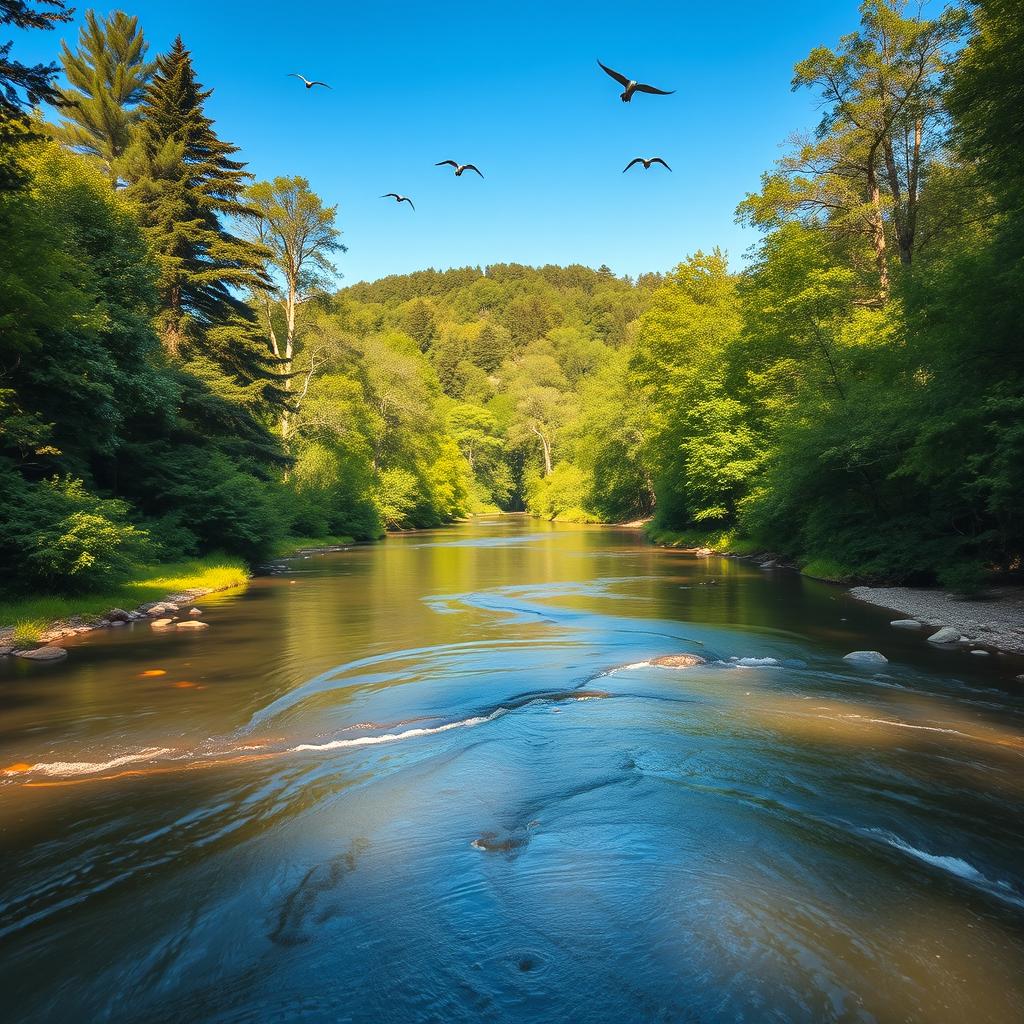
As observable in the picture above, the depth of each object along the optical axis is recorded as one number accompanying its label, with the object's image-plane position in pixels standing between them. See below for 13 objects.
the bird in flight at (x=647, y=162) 14.51
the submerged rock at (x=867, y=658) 11.39
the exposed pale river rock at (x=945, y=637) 12.97
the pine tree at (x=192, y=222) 27.84
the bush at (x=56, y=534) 13.81
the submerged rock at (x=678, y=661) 11.79
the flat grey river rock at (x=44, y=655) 12.24
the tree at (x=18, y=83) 12.28
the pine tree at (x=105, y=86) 29.83
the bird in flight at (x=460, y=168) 15.75
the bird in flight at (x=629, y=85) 11.44
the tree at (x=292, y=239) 37.34
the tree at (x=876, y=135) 23.61
